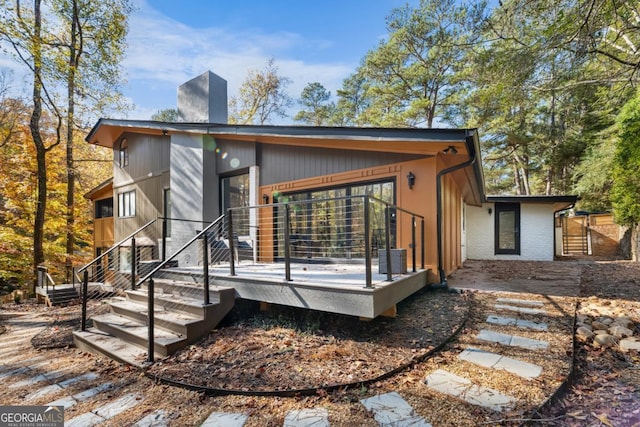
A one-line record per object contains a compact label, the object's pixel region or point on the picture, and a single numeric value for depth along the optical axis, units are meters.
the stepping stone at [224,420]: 2.35
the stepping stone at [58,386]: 3.10
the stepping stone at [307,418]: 2.27
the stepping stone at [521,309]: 4.17
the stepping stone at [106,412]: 2.55
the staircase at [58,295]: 8.75
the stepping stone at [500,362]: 2.74
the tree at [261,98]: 18.25
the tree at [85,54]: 10.72
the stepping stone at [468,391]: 2.33
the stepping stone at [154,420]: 2.45
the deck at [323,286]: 3.34
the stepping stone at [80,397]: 2.89
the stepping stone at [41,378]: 3.40
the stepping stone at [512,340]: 3.21
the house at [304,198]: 4.30
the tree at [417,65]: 12.41
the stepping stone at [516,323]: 3.68
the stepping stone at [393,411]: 2.20
